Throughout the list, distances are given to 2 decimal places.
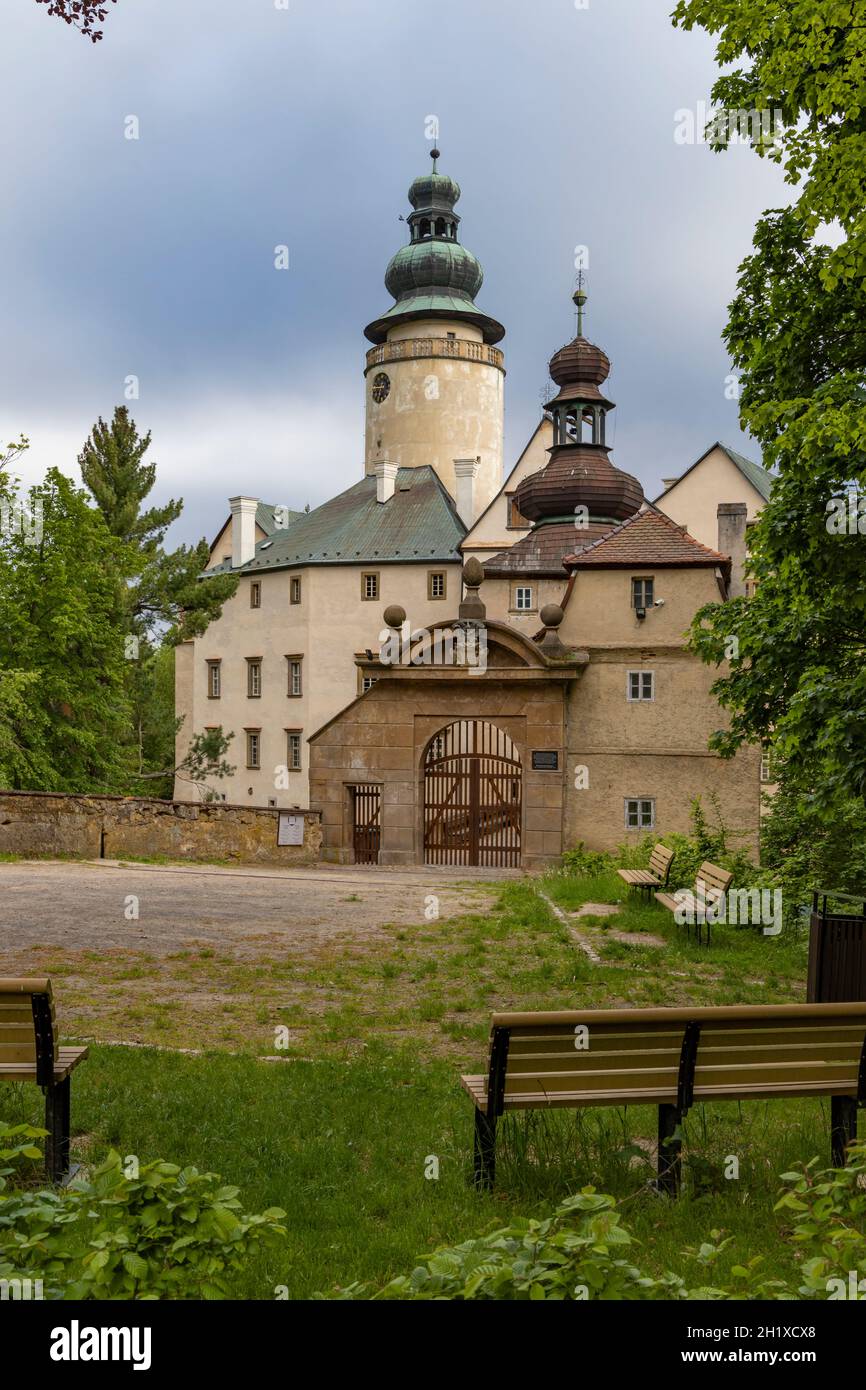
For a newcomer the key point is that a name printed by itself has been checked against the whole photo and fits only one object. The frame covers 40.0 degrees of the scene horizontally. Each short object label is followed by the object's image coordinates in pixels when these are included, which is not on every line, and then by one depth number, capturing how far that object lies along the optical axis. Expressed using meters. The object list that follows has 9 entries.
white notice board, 24.98
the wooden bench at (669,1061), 5.54
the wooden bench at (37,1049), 5.68
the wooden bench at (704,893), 14.09
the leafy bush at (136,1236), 3.28
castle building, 25.70
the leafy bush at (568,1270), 3.15
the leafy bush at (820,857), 15.02
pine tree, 42.19
